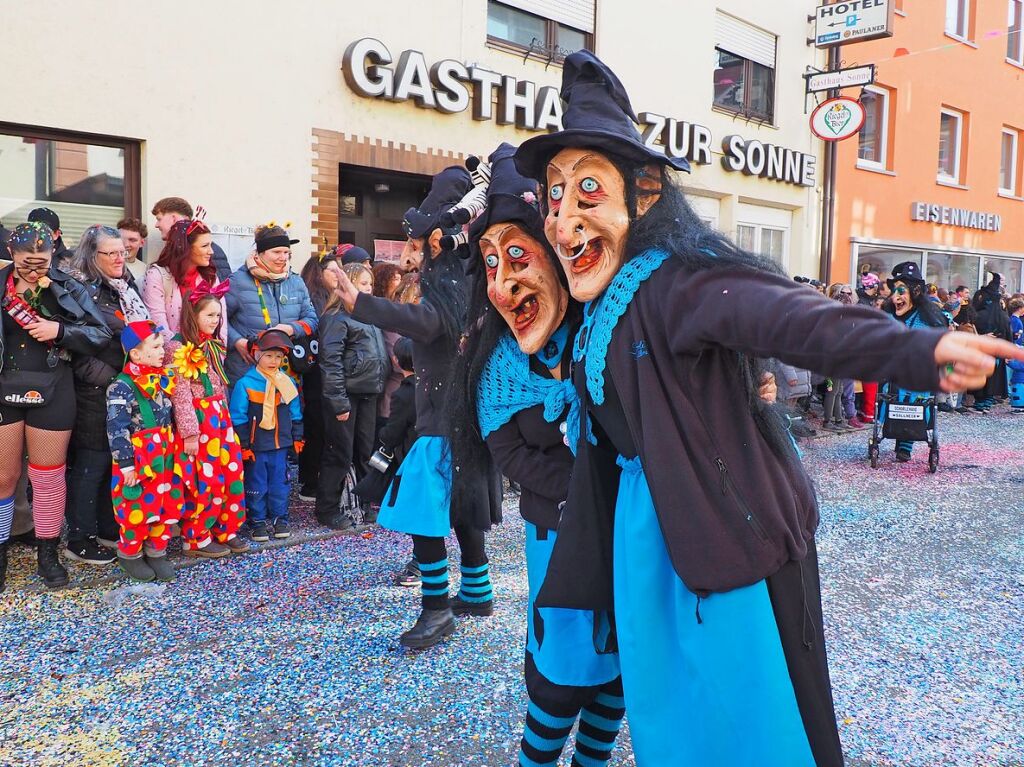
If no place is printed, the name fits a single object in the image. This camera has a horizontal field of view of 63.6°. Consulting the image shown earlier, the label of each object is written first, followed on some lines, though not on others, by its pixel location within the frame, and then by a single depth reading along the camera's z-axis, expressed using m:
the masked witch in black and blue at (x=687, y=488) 1.64
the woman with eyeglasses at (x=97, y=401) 4.57
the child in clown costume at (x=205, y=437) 4.71
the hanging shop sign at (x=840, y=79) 11.82
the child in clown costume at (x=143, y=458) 4.41
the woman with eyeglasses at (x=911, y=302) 7.48
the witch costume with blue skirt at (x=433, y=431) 3.18
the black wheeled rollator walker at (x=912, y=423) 7.73
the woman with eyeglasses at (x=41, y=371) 4.27
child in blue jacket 5.18
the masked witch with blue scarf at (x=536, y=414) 2.12
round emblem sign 11.93
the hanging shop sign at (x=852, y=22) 11.77
